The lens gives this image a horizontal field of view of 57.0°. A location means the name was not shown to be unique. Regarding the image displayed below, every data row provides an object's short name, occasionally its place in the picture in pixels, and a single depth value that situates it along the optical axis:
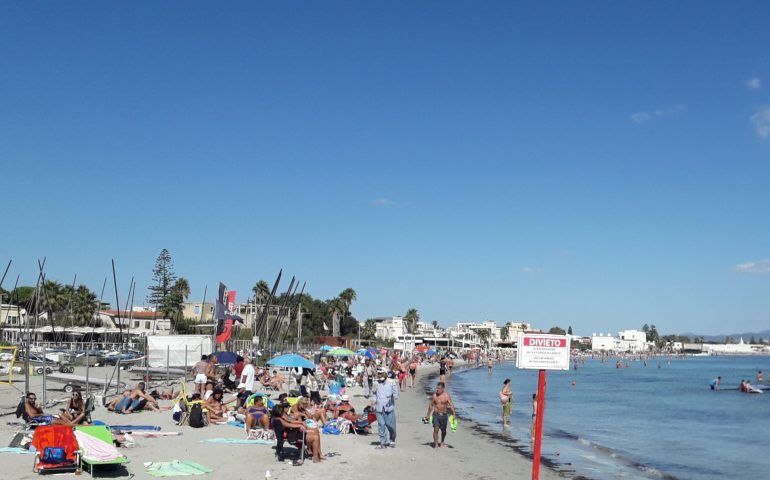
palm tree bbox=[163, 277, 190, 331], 88.44
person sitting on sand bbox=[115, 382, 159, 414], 18.61
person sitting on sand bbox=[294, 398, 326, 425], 16.22
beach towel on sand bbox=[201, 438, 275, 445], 14.58
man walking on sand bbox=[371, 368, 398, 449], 14.97
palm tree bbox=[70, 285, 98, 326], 83.25
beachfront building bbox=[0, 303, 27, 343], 66.07
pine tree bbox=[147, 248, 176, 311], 97.06
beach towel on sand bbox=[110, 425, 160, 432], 15.20
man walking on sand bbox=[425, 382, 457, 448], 15.25
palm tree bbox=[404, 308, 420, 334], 155.50
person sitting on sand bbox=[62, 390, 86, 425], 13.12
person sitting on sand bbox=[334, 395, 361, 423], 17.78
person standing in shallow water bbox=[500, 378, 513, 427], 22.91
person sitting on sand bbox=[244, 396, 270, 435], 15.73
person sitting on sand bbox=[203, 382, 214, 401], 18.77
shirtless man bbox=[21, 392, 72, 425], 15.14
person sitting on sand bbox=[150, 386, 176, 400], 22.19
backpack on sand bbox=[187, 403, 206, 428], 16.56
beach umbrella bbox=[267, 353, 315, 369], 24.68
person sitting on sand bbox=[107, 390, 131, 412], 18.73
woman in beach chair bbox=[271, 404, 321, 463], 12.87
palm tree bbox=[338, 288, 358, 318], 114.19
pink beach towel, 10.66
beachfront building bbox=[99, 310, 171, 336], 82.00
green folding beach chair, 10.61
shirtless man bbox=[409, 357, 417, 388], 47.88
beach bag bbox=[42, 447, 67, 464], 10.57
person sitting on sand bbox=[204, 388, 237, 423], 17.53
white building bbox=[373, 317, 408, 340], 161.19
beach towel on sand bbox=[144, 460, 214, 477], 11.19
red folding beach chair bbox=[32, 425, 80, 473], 10.57
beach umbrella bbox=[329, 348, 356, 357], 38.44
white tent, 32.75
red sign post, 7.10
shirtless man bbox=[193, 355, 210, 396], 21.86
